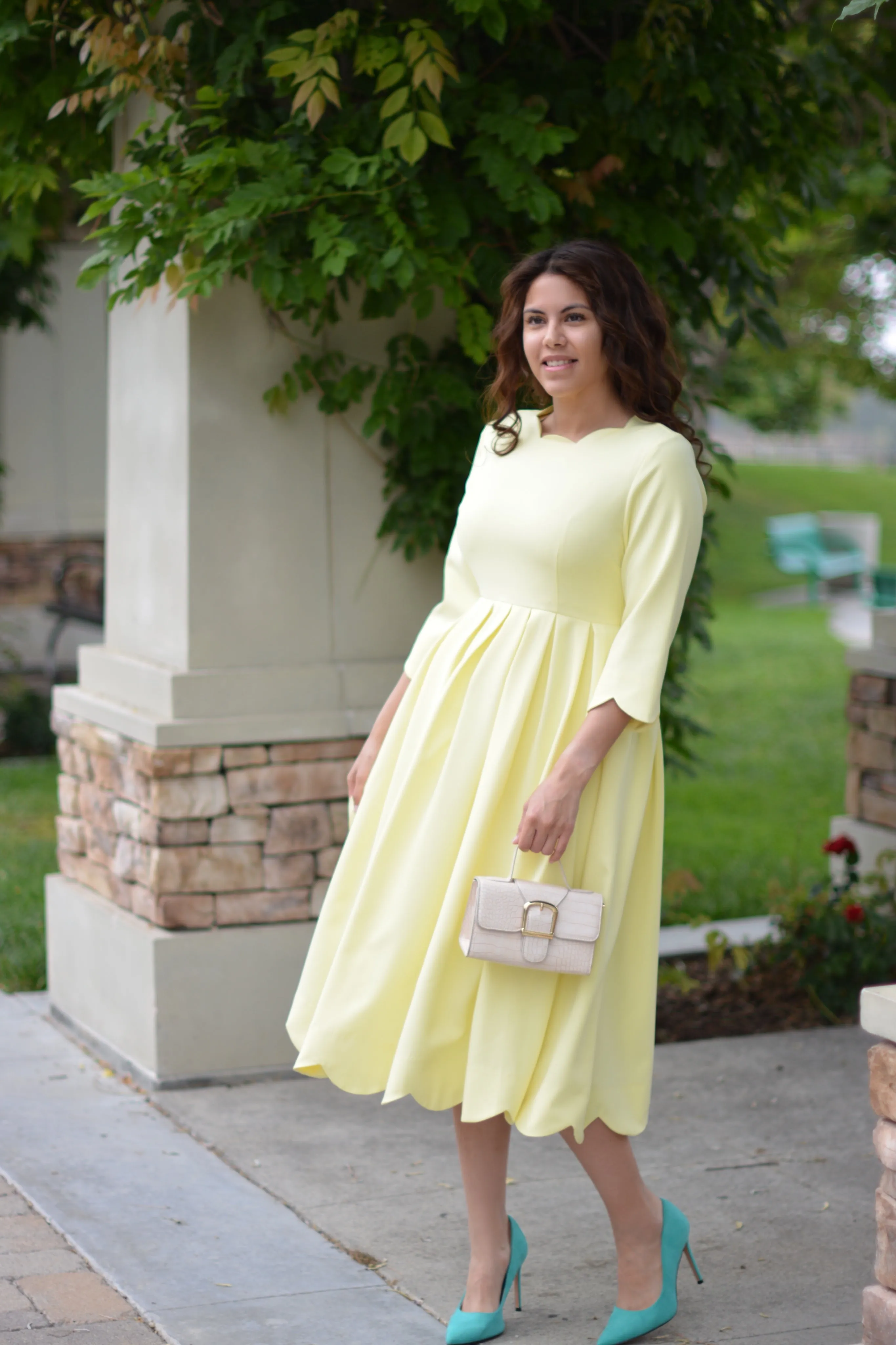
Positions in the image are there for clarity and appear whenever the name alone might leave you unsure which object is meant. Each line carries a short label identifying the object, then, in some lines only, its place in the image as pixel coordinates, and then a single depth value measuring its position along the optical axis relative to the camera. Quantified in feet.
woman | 16.38
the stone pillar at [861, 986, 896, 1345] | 14.75
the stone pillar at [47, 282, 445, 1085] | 25.85
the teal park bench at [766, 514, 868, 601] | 133.79
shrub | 29.95
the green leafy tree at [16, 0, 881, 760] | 23.31
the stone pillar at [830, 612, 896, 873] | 34.07
